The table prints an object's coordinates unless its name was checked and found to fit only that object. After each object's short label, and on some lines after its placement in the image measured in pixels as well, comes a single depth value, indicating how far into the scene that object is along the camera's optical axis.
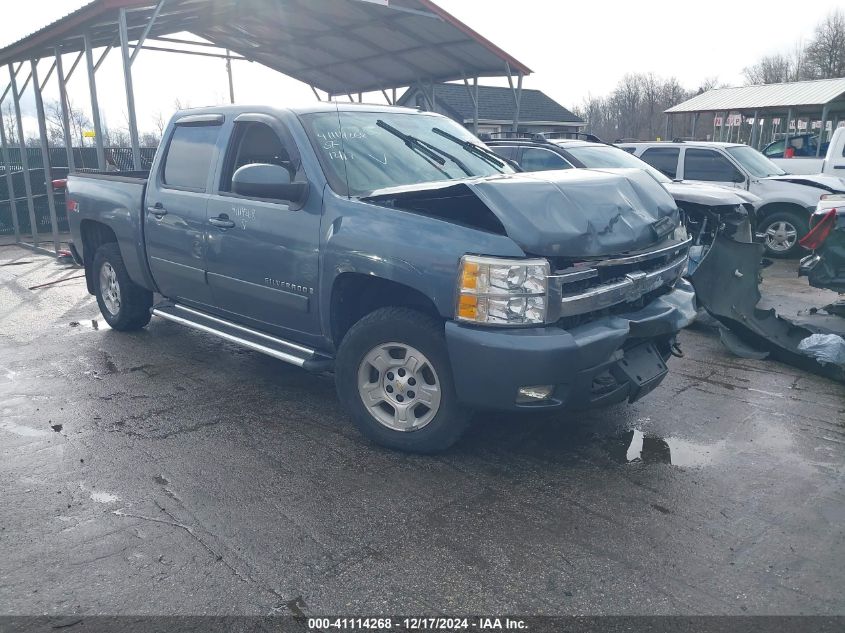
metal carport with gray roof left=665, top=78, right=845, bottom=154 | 19.36
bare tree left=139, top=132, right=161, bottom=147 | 34.28
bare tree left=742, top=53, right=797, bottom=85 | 70.69
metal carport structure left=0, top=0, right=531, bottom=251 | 10.24
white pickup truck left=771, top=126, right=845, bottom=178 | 12.48
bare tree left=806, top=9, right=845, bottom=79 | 49.75
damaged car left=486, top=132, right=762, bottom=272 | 6.05
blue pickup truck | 3.49
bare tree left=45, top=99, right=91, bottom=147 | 31.30
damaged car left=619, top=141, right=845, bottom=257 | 10.67
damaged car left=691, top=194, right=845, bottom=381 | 5.73
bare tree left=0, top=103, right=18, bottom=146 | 13.96
